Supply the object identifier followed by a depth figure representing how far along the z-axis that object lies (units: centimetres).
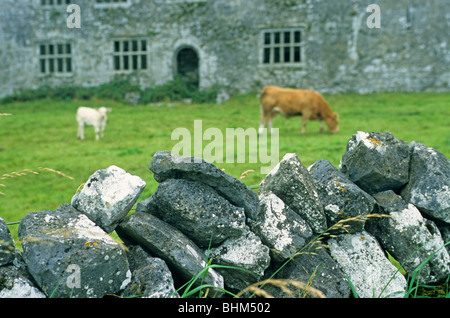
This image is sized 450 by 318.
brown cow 1368
